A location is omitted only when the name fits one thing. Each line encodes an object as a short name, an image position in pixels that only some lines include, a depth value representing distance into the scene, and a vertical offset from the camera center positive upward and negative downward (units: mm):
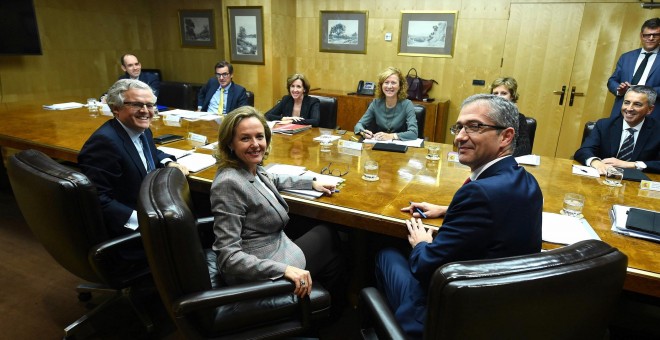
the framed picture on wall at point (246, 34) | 5465 +294
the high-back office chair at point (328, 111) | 3768 -484
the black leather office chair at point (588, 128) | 2920 -441
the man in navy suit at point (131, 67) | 4371 -155
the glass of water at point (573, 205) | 1688 -580
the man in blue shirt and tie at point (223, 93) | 4188 -396
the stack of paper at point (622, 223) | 1491 -601
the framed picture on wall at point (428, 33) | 5059 +350
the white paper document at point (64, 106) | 3963 -541
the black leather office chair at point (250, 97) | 4354 -442
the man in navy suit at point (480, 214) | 1150 -426
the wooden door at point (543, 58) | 4566 +70
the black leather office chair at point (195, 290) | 1129 -705
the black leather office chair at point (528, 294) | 794 -461
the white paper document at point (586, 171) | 2275 -592
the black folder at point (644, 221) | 1504 -577
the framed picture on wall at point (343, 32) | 5547 +365
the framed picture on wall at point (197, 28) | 6332 +409
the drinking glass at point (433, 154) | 2500 -568
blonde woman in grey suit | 1414 -614
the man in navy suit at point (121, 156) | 1747 -450
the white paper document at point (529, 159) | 2484 -585
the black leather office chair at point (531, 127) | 3011 -460
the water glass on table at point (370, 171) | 2068 -575
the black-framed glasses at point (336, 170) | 2150 -596
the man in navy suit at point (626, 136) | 2410 -448
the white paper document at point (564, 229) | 1472 -611
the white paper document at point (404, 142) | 2843 -575
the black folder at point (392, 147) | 2656 -568
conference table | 1535 -604
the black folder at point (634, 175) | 2158 -574
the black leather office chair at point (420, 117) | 3471 -471
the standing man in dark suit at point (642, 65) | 3668 +7
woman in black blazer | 3645 -443
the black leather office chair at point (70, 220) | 1449 -630
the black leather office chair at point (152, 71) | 6586 -286
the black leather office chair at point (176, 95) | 4586 -465
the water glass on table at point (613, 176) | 2111 -580
